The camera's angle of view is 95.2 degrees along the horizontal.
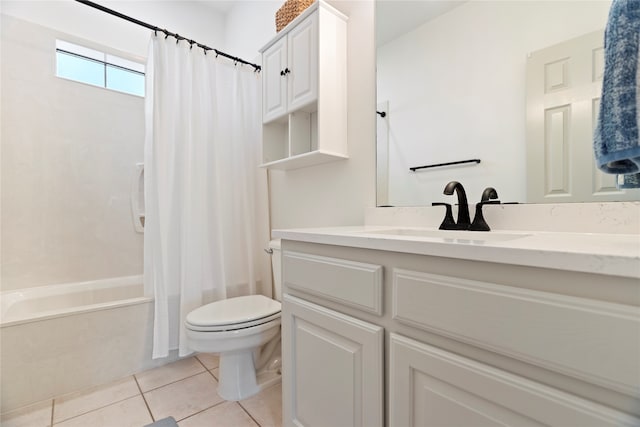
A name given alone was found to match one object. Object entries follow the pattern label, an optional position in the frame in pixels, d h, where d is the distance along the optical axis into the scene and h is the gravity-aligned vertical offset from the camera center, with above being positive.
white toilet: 1.42 -0.63
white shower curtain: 1.74 +0.16
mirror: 1.03 +0.51
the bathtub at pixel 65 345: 1.43 -0.71
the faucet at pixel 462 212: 1.08 -0.01
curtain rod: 1.61 +1.09
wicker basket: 1.63 +1.14
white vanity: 0.48 -0.26
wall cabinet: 1.46 +0.69
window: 2.14 +1.13
